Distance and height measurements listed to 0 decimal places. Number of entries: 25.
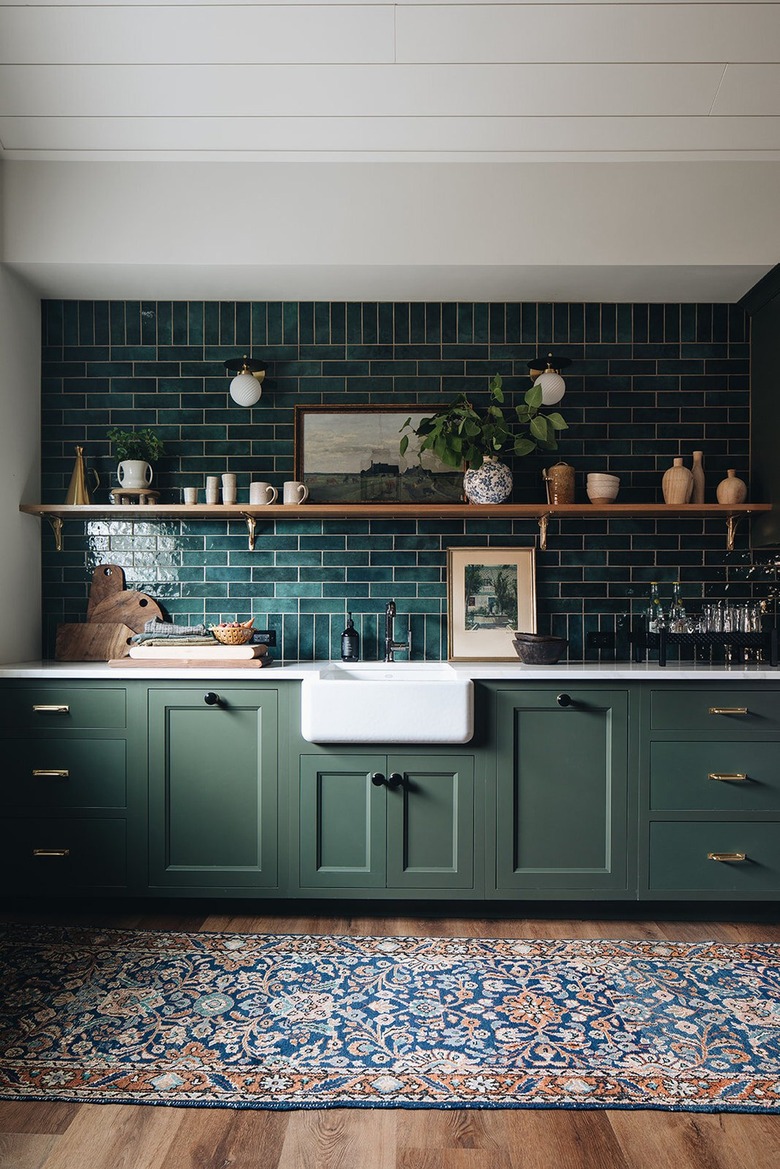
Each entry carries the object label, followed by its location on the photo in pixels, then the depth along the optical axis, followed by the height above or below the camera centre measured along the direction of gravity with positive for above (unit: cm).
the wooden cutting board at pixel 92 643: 345 -24
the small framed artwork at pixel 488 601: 348 -6
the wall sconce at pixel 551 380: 336 +86
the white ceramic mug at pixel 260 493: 333 +39
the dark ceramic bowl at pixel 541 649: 308 -24
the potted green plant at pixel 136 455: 340 +56
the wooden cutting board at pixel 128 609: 350 -9
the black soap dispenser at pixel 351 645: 340 -24
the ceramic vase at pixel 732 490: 331 +39
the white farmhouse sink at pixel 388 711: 280 -43
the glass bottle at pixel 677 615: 324 -12
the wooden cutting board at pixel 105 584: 352 +1
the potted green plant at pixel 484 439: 320 +59
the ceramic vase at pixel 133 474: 339 +48
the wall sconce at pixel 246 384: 341 +85
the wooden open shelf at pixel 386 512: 322 +31
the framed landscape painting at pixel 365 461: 349 +54
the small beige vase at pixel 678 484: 332 +42
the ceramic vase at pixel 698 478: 340 +45
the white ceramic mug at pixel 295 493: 332 +39
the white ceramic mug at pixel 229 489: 338 +41
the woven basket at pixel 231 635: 315 -19
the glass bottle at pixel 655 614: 333 -12
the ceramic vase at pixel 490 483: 325 +42
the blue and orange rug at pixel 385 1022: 193 -119
